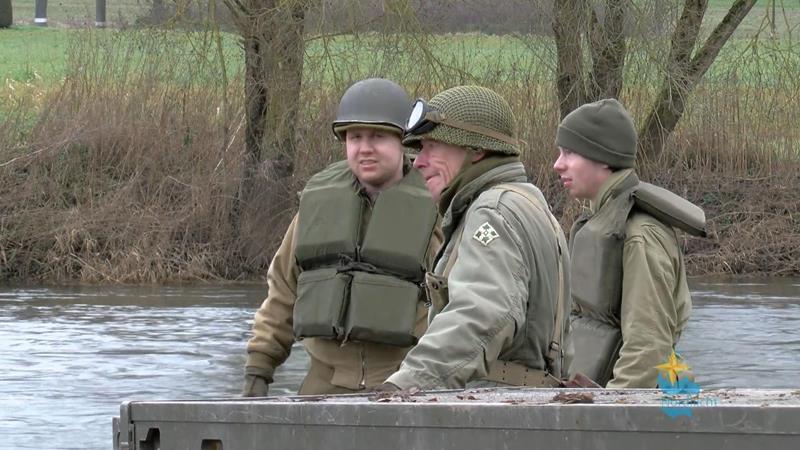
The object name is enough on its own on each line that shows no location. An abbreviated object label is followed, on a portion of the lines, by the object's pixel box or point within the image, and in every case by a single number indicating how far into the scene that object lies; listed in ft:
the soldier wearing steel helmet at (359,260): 34.73
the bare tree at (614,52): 120.38
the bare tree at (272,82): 117.66
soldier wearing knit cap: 31.86
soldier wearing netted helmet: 25.62
